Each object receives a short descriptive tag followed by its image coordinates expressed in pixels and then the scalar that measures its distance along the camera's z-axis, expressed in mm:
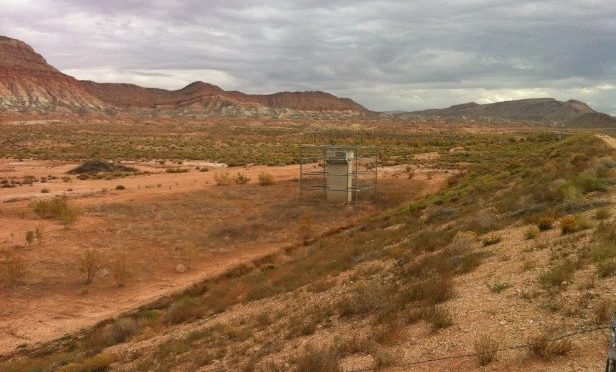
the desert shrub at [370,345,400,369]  8117
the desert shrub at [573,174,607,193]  16344
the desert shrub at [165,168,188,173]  48144
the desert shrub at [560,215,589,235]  12156
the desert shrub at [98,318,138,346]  13964
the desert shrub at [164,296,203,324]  14859
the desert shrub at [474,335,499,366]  7426
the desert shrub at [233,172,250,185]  37438
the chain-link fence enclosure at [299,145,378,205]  29248
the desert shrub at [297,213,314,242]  24734
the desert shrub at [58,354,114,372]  11742
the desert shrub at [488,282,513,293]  9805
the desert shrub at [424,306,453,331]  8930
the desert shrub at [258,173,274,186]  36438
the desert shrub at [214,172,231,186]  37188
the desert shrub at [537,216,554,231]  13078
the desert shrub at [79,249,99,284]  19875
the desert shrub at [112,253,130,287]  19775
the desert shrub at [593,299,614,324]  7723
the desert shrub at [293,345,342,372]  8331
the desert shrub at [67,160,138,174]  48156
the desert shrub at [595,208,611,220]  12594
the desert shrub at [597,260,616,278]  8969
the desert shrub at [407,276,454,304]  10112
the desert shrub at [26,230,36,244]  22834
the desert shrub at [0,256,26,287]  19312
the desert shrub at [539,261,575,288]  9273
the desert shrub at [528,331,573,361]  7191
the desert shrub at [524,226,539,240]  12602
